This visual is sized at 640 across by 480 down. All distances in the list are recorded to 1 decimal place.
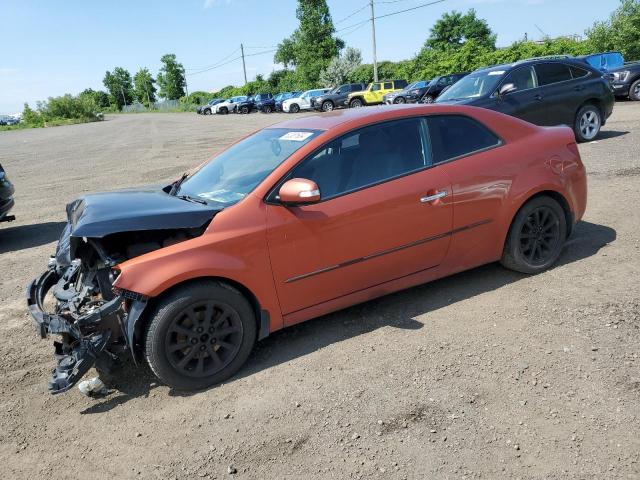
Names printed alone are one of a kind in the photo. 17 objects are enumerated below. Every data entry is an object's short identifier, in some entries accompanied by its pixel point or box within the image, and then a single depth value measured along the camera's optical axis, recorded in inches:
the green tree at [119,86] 5374.0
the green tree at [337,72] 2145.7
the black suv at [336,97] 1368.1
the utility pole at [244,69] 3496.6
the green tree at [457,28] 3004.4
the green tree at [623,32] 1122.7
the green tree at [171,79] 4370.1
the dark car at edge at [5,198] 290.5
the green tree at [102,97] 5462.6
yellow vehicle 1263.5
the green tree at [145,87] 4817.9
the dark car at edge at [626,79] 721.6
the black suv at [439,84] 1023.0
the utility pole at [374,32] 1622.8
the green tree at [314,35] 2751.0
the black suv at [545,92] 378.0
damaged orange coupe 127.2
